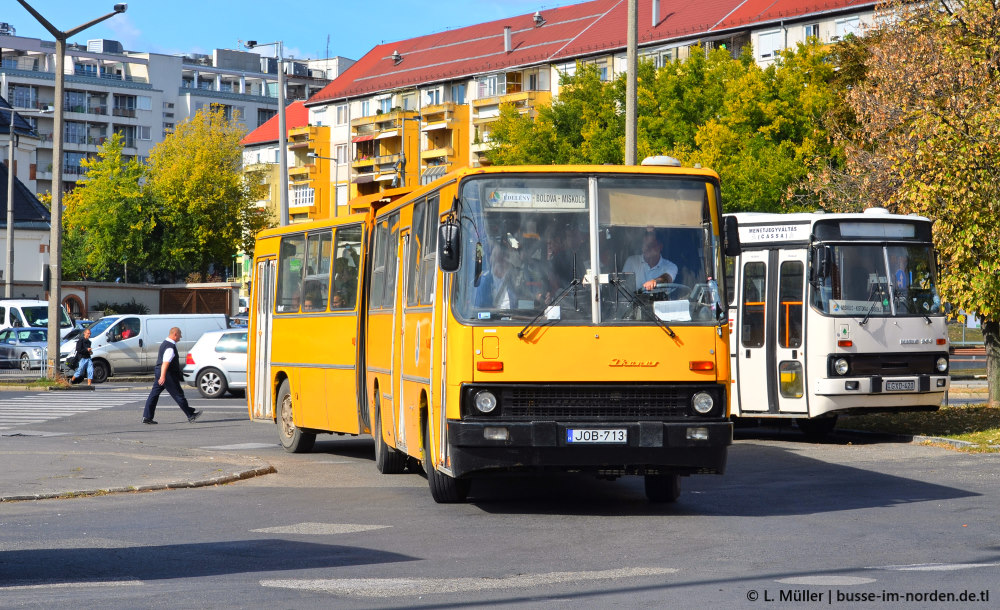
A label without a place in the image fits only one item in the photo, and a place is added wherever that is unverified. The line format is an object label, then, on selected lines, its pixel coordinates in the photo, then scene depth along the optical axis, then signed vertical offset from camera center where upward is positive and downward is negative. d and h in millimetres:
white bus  19562 +17
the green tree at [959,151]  20922 +2479
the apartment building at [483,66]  78562 +16166
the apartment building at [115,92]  134875 +22423
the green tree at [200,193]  85312 +7576
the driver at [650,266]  11914 +444
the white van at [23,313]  53500 +346
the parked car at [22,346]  45844 -758
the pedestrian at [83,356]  38500 -897
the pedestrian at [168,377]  24516 -926
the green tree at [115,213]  84875 +6407
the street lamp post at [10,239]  56406 +3327
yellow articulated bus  11633 -35
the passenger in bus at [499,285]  11797 +290
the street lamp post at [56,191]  34094 +3133
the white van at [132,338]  41719 -458
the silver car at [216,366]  33562 -1026
